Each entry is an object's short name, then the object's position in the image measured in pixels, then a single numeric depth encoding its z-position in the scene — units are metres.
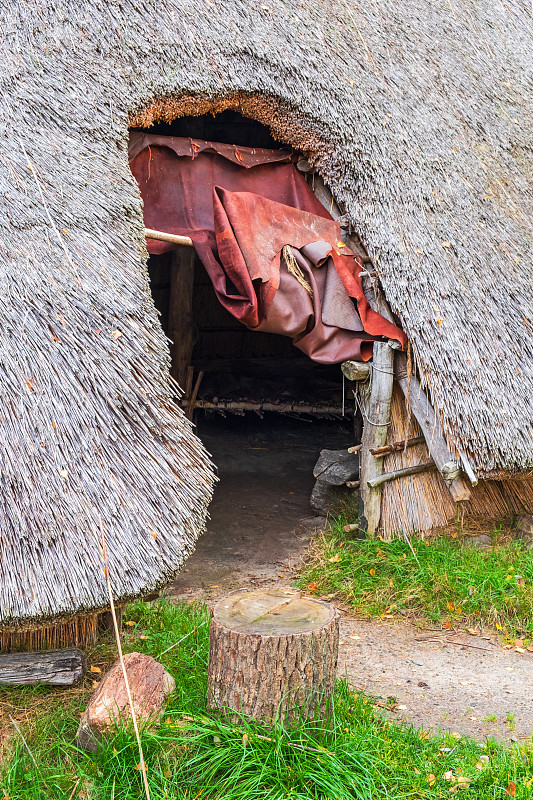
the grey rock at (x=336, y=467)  5.68
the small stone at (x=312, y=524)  5.81
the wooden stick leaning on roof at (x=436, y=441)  4.44
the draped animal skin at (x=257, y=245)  4.56
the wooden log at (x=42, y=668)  3.31
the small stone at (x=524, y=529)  5.00
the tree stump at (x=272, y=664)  2.68
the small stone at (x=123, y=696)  2.83
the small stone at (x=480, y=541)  4.91
